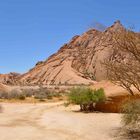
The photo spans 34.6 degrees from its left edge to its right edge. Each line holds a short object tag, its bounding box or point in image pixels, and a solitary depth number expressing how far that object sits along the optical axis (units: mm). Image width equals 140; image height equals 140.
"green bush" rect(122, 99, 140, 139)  10228
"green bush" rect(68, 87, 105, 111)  17548
